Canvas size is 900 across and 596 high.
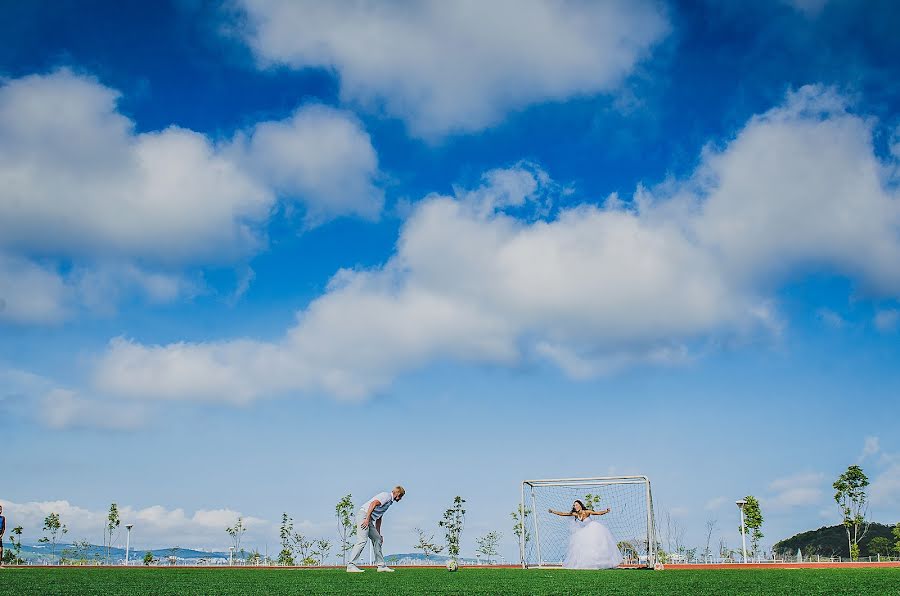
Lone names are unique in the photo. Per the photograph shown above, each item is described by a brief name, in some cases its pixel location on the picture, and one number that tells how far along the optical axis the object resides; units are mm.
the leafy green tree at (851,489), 58562
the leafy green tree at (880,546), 71812
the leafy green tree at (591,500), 37134
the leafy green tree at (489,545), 57156
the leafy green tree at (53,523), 59922
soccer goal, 23109
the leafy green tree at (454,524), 53125
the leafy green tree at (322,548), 55562
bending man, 14336
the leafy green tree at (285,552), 54062
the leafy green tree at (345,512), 53344
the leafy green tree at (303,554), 53344
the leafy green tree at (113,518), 60581
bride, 16234
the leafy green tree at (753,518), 60125
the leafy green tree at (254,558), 45862
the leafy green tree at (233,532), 62219
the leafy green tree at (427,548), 53459
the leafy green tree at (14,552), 47406
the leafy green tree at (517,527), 52447
